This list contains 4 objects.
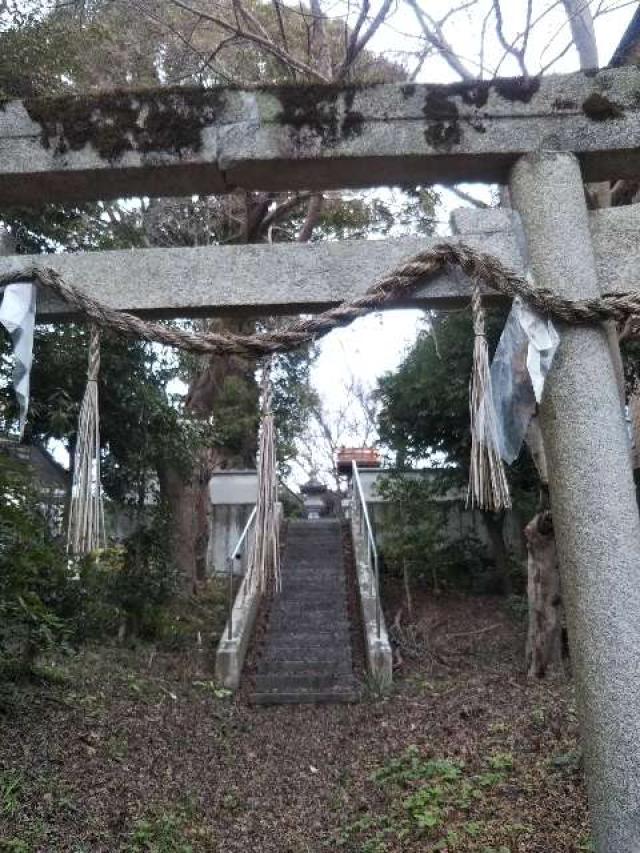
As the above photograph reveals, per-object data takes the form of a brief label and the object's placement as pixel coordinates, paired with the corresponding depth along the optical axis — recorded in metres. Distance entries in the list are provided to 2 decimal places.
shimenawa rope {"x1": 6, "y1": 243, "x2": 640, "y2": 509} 2.40
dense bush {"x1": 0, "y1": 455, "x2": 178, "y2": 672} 4.53
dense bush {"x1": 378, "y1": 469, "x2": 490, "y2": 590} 10.29
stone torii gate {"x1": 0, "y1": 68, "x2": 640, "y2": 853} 2.59
